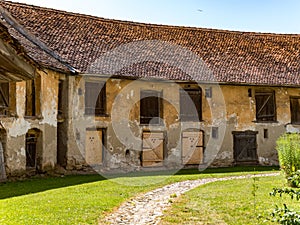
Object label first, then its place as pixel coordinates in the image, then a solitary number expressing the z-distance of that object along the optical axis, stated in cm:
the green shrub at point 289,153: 1152
